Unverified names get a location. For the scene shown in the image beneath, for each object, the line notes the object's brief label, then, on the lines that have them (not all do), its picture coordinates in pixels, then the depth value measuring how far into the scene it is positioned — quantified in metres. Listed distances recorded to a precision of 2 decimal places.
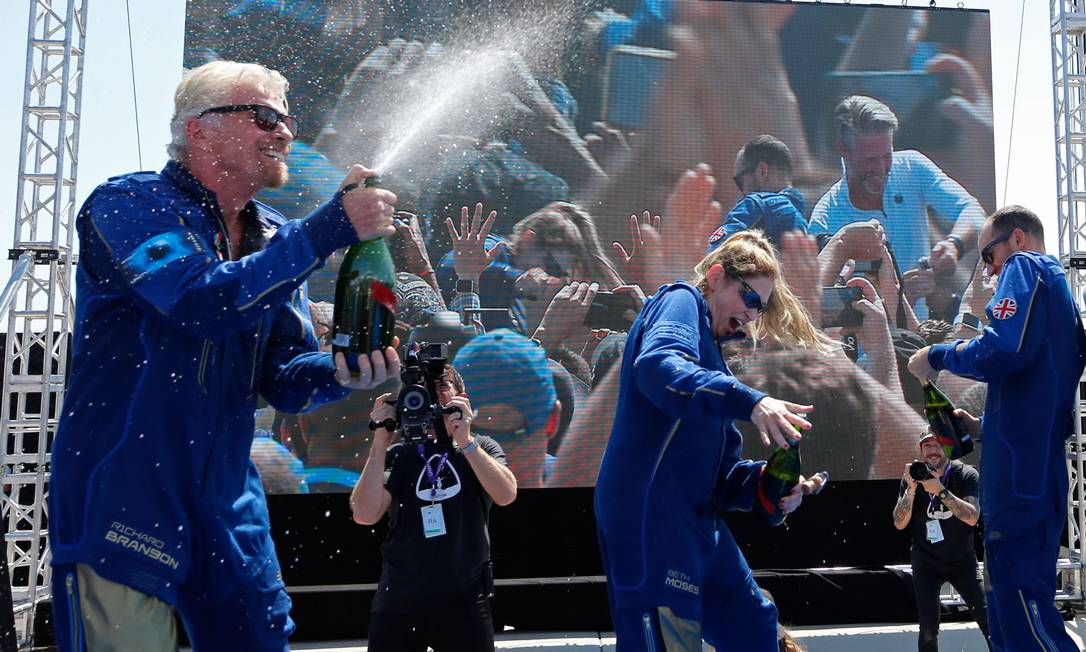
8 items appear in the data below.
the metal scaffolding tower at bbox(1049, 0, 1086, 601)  6.84
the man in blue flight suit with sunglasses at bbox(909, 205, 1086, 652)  2.83
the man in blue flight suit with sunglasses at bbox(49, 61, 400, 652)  1.49
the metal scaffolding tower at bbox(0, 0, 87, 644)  6.12
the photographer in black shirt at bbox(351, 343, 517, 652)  3.28
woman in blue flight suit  2.13
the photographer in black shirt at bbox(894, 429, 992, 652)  5.19
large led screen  8.25
